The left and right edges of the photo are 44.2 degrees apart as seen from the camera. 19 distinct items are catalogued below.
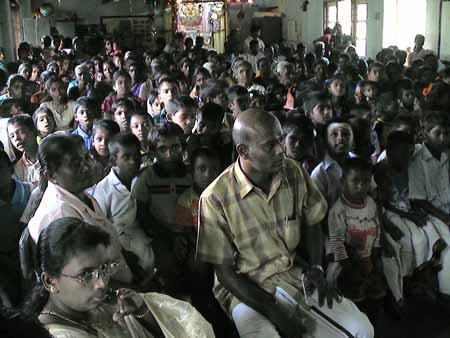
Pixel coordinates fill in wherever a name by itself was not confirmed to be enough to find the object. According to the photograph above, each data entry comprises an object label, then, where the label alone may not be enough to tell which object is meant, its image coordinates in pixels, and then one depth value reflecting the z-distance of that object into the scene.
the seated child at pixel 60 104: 5.12
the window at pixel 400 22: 10.34
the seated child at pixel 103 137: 3.63
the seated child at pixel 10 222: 2.59
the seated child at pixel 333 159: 3.14
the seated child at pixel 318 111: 3.85
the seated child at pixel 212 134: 3.79
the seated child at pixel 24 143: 3.52
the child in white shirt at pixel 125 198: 2.91
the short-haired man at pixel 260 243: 2.32
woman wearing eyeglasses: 1.67
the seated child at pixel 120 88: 5.34
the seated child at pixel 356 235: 2.89
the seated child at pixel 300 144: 3.32
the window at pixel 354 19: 11.38
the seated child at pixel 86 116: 4.31
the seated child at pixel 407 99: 5.25
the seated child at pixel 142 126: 3.90
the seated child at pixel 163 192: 2.94
